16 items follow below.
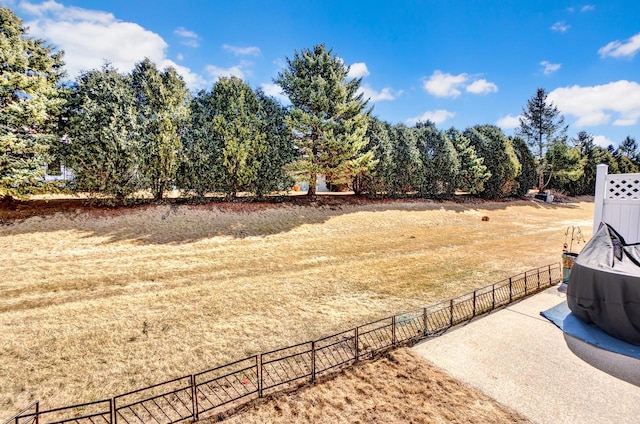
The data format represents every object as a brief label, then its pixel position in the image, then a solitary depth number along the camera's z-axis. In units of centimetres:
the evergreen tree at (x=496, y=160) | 3575
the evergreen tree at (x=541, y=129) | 4497
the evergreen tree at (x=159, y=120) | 1788
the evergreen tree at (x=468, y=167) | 3356
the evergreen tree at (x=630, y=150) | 6718
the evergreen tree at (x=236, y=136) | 2036
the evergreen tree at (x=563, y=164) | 4278
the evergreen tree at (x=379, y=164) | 2766
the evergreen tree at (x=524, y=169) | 3923
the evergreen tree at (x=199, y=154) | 1933
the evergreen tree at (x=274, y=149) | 2191
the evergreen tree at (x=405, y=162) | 2938
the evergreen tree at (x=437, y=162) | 3180
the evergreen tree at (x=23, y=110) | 1405
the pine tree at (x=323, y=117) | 2318
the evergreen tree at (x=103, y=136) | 1606
